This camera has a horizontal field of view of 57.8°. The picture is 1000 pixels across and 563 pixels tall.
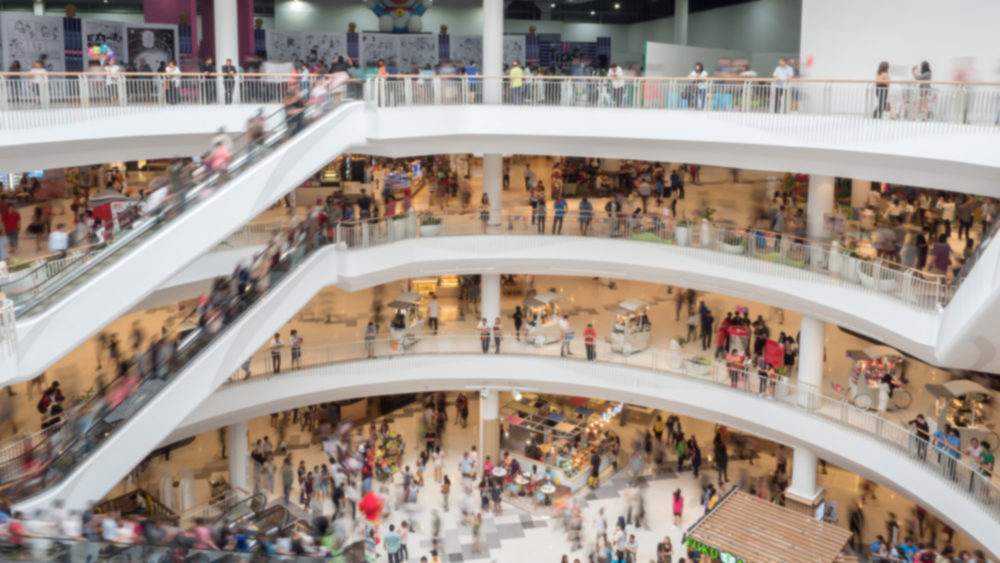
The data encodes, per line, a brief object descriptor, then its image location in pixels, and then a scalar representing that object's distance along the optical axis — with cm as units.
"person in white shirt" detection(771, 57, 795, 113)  1919
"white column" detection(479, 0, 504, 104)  2330
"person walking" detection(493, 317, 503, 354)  2491
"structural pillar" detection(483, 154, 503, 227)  2581
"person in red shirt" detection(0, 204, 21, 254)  2172
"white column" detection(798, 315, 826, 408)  2136
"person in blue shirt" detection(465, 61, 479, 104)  2247
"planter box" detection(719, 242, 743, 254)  2230
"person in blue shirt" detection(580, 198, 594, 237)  2462
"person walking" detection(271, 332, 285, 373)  2309
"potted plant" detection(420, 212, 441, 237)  2419
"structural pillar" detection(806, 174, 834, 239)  2219
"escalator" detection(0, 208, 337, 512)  1555
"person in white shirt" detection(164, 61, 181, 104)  1969
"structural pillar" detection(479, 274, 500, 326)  2605
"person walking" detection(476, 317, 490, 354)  2495
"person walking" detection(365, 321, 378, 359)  2428
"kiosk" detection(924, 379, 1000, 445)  1898
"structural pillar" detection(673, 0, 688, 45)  3434
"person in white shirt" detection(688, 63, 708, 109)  2025
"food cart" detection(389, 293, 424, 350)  2495
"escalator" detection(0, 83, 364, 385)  1416
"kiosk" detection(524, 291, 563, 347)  2528
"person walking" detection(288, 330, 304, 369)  2359
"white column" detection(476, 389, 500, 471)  2667
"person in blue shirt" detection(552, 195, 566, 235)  2472
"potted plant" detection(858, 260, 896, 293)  1859
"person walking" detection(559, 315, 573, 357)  2456
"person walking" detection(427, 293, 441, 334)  2619
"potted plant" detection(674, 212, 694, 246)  2308
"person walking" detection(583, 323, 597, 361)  2427
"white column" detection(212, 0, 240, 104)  2242
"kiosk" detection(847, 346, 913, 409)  2075
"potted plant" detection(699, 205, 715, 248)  2286
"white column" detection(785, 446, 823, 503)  2233
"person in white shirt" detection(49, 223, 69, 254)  1833
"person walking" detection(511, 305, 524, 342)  2639
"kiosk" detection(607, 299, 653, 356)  2461
